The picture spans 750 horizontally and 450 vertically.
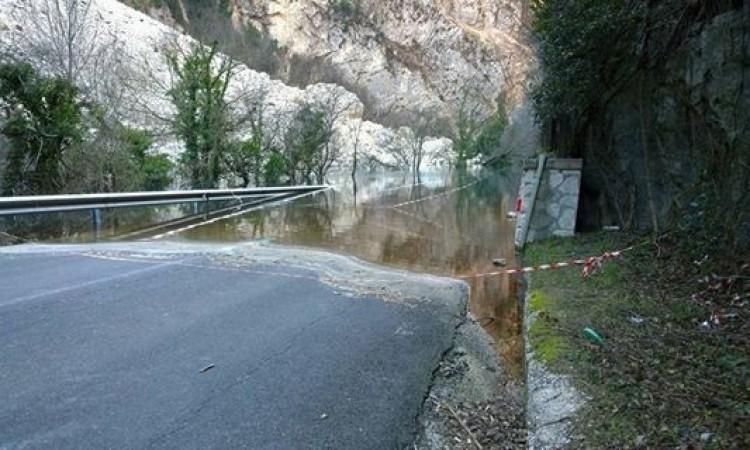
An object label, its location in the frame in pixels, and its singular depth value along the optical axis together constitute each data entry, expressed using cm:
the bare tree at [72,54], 2278
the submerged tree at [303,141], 3117
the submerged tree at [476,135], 6106
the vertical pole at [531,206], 1130
